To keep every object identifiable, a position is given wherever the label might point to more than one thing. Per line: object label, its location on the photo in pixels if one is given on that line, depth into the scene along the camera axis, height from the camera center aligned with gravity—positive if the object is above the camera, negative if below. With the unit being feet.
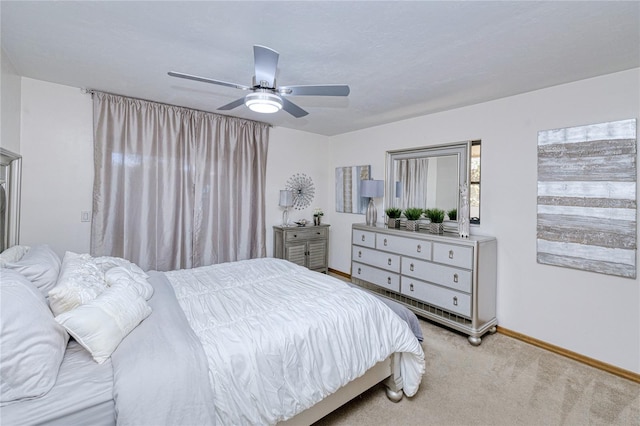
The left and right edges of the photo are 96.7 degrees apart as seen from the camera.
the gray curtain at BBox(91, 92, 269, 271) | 10.65 +1.10
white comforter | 4.55 -2.37
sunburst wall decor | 15.94 +1.35
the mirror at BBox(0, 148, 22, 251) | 7.60 +0.31
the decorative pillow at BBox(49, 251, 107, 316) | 4.56 -1.33
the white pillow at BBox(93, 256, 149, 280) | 6.85 -1.39
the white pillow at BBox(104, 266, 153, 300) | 5.77 -1.47
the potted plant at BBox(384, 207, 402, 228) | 12.62 -0.11
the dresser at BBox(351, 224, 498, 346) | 9.56 -2.25
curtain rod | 10.22 +4.31
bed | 3.66 -2.20
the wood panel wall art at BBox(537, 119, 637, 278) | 7.81 +0.60
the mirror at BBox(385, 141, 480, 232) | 11.12 +1.65
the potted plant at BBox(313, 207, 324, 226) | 16.29 -0.16
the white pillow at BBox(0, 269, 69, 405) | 3.46 -1.79
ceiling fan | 6.09 +2.86
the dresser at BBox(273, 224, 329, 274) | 14.53 -1.71
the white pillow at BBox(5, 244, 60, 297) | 5.11 -1.15
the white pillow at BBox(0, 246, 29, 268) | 5.81 -1.02
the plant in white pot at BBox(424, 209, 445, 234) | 11.05 -0.23
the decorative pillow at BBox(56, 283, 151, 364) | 4.13 -1.72
